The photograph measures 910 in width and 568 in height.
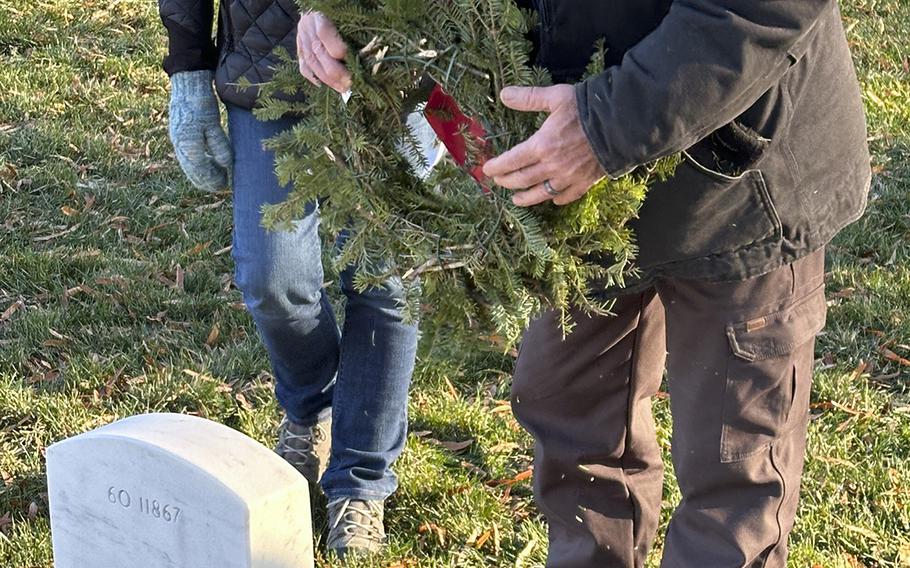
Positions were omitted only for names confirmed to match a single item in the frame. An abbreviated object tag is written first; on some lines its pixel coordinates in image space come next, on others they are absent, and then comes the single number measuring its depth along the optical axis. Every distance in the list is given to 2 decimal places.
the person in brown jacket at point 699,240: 1.86
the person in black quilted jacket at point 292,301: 2.89
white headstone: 2.25
